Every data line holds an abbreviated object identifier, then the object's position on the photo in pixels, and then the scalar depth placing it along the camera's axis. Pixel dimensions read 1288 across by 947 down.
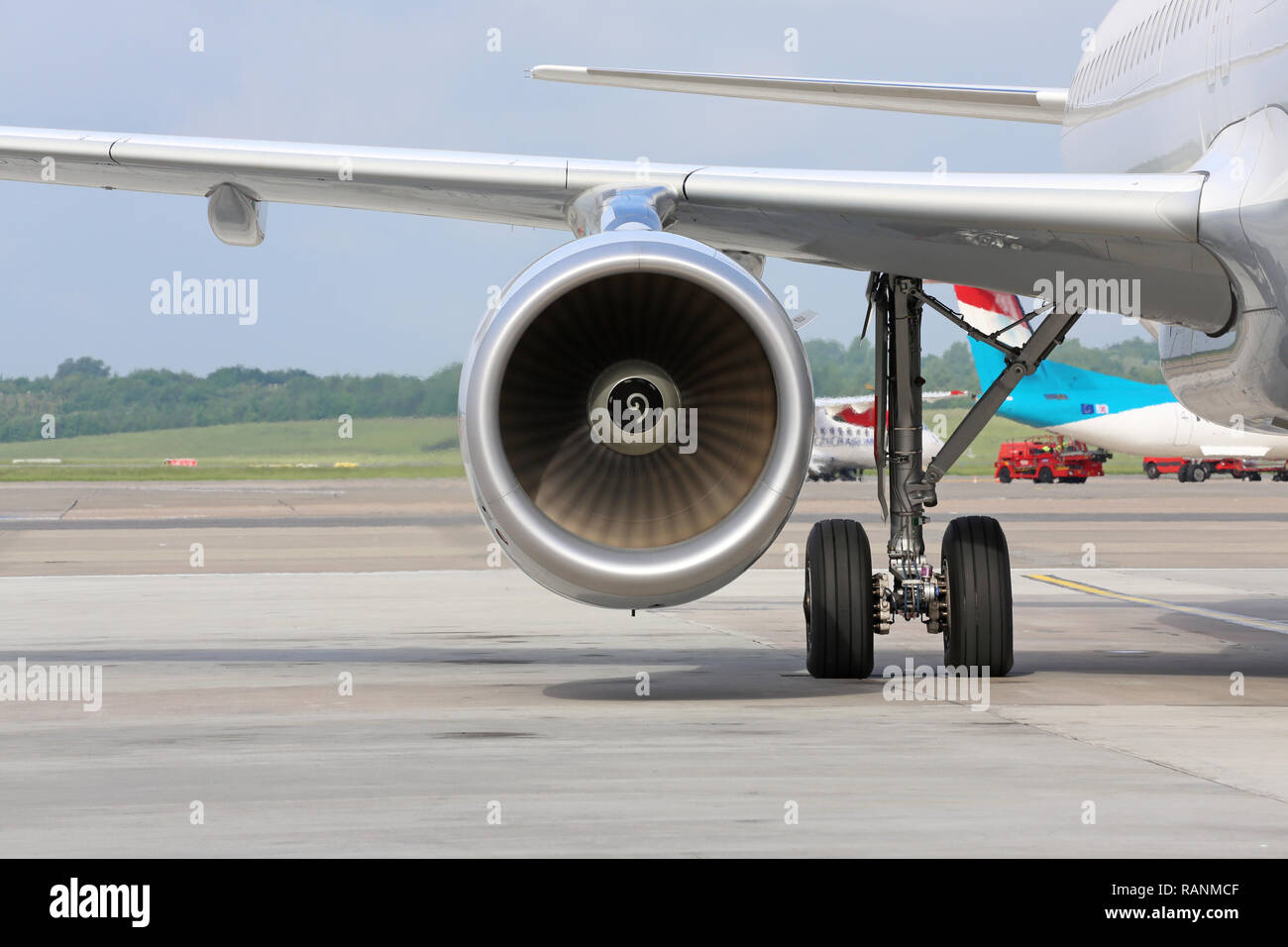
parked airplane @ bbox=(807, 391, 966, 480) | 64.06
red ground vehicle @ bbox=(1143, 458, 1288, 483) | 61.69
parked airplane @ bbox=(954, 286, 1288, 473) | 50.66
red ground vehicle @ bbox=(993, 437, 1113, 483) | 62.19
